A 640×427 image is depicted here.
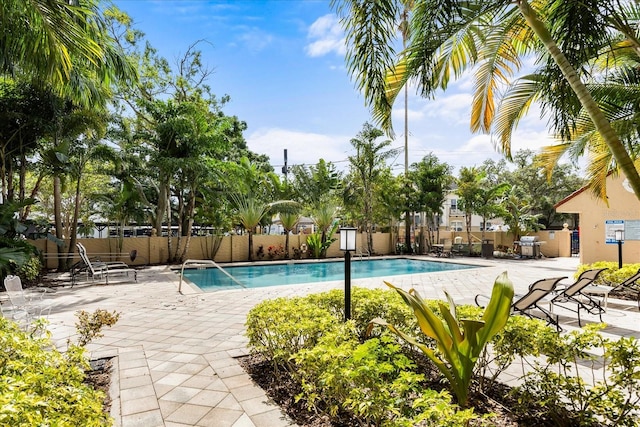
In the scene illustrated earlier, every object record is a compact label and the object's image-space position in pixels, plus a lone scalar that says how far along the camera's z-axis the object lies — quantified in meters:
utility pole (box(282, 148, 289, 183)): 37.09
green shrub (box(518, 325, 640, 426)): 2.43
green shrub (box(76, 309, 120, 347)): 3.97
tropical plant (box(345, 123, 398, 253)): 19.38
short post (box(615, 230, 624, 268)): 9.06
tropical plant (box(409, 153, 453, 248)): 20.28
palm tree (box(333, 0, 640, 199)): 3.41
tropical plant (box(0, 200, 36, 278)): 8.80
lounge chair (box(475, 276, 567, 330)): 5.32
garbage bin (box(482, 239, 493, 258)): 19.42
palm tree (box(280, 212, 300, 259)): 18.73
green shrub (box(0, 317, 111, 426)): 1.52
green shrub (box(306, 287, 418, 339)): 3.99
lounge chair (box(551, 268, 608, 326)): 6.21
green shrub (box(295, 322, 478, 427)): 2.04
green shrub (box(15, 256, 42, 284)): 9.65
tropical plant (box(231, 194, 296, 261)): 17.12
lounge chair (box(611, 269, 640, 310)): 7.32
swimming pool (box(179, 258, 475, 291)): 12.84
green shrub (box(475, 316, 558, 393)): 3.02
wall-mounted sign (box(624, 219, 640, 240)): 13.38
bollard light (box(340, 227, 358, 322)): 4.37
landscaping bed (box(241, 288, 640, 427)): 2.34
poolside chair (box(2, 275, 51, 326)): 4.87
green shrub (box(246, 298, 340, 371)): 3.51
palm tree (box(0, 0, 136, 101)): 4.14
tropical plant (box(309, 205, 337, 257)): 18.89
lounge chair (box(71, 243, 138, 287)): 10.12
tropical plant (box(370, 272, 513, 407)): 2.68
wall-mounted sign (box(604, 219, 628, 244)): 13.75
